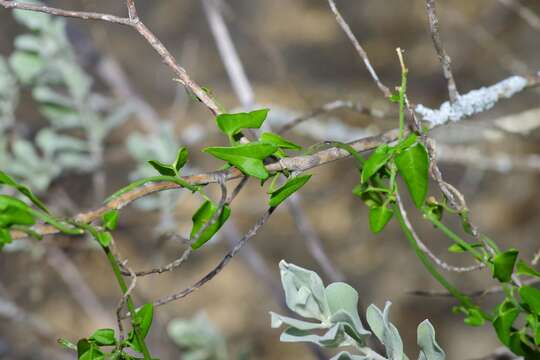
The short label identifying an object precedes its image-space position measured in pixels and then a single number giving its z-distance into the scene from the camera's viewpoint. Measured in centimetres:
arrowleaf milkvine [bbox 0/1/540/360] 119
